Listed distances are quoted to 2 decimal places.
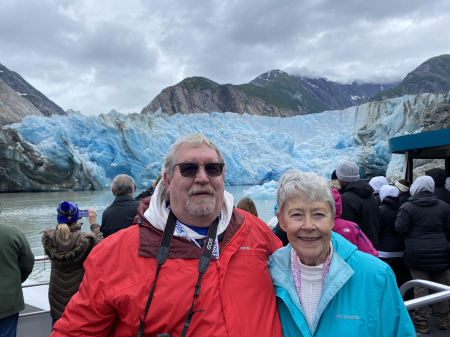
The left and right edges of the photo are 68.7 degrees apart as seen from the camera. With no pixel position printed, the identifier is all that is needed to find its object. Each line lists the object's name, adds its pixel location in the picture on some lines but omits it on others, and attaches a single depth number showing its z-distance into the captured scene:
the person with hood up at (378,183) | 3.76
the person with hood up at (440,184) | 3.52
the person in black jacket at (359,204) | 2.46
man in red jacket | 1.06
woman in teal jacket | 1.00
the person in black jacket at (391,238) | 2.88
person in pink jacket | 1.71
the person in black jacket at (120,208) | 2.69
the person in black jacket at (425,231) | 2.46
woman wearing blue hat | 1.99
